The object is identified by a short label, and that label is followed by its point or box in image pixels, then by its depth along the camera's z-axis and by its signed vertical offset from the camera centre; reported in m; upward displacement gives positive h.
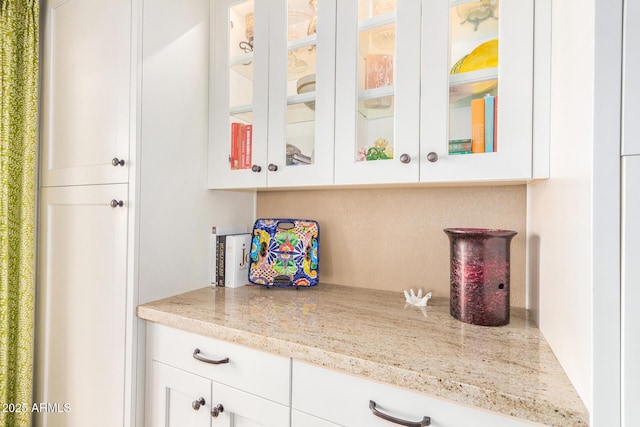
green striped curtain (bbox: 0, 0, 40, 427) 1.40 +0.02
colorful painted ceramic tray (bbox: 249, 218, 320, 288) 1.48 -0.18
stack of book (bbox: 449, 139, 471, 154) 1.02 +0.21
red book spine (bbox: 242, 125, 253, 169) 1.39 +0.27
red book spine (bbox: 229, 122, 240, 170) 1.42 +0.28
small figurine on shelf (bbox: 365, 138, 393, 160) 1.13 +0.22
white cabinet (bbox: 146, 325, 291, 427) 0.92 -0.52
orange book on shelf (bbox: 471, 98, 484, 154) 1.00 +0.27
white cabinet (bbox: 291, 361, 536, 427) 0.70 -0.43
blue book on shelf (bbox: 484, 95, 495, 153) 0.99 +0.27
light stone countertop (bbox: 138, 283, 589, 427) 0.65 -0.33
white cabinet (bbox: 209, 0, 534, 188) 0.96 +0.42
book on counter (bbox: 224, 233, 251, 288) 1.49 -0.22
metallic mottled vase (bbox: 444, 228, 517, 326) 0.99 -0.18
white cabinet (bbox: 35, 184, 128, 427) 1.24 -0.38
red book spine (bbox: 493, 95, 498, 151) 0.97 +0.27
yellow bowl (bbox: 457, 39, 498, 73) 0.99 +0.47
